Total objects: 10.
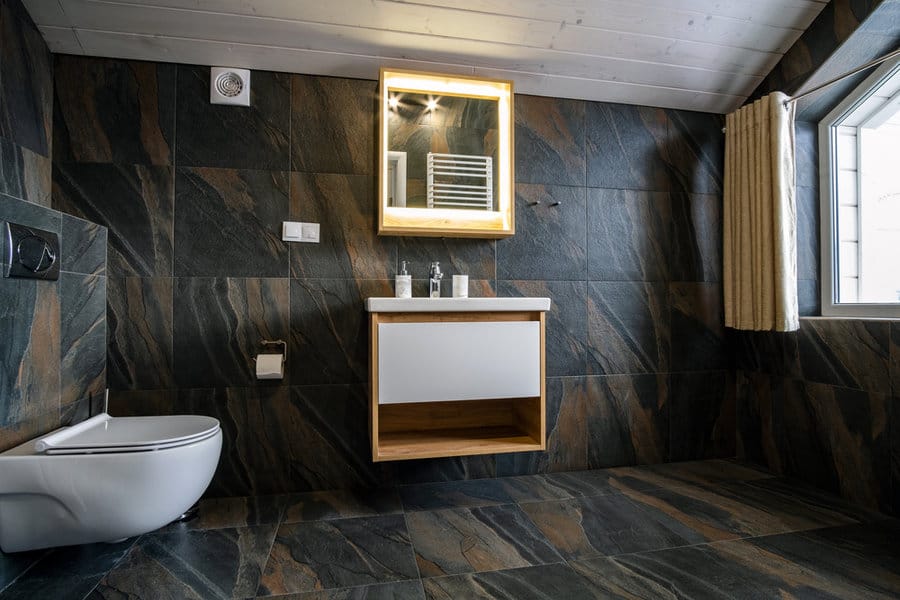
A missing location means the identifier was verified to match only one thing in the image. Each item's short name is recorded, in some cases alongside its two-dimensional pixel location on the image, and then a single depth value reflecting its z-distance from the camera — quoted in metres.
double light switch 2.07
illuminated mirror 2.11
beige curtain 2.14
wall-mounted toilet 1.32
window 2.08
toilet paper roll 1.94
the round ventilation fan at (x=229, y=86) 2.04
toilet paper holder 2.03
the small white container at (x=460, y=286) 2.13
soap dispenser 2.06
